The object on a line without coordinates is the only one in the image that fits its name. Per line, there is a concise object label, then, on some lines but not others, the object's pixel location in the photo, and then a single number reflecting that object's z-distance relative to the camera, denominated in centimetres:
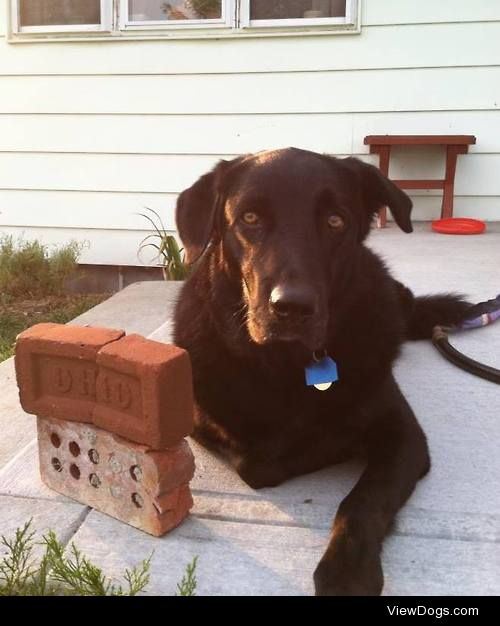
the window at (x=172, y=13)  466
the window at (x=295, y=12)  449
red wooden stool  442
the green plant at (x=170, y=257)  445
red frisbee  449
